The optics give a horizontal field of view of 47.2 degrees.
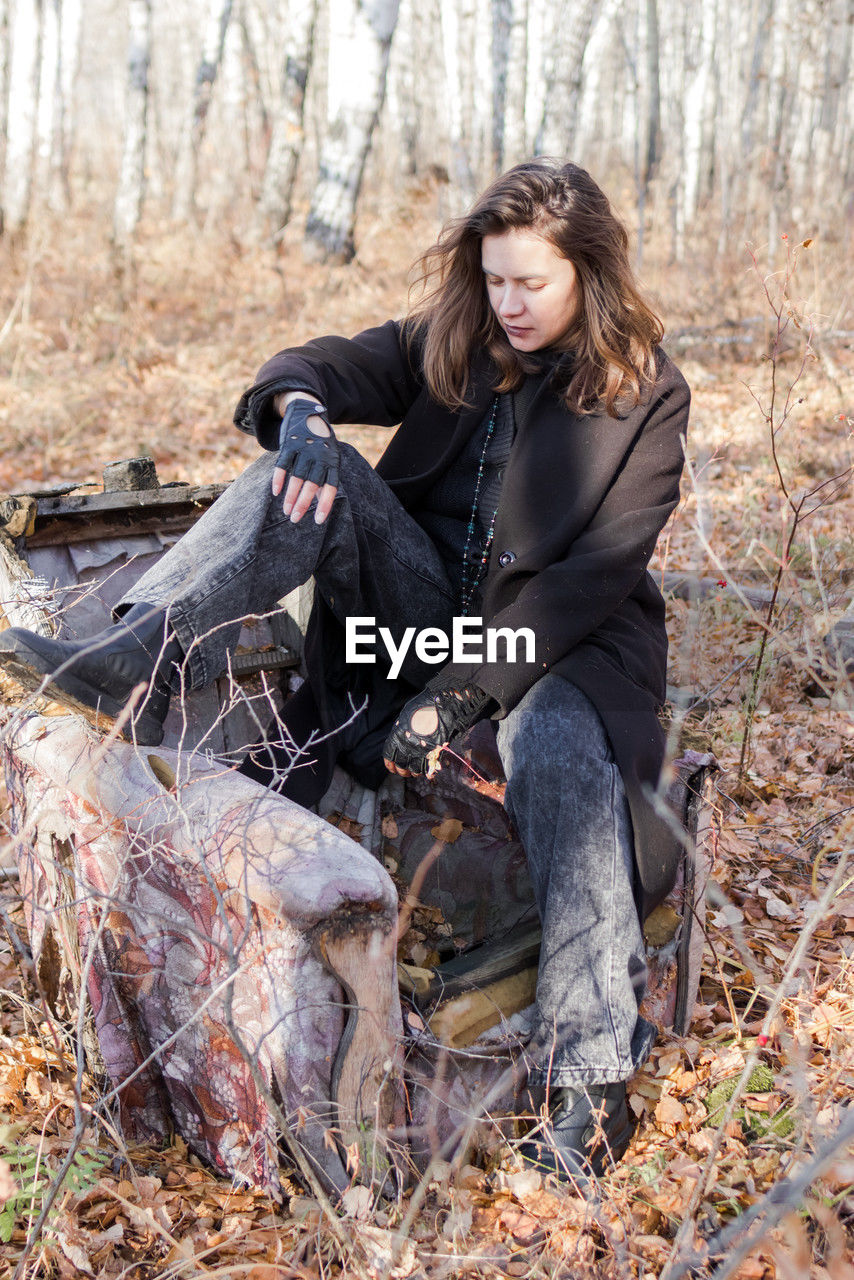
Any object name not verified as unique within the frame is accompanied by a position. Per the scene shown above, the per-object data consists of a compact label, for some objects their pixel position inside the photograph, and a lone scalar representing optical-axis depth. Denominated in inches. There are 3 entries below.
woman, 84.4
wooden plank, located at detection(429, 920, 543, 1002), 88.4
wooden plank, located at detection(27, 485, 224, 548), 123.9
